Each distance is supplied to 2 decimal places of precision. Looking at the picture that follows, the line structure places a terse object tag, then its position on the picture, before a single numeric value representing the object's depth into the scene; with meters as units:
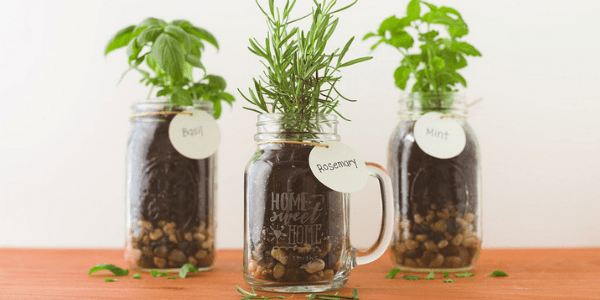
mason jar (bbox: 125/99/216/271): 0.90
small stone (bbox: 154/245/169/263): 0.90
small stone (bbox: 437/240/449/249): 0.89
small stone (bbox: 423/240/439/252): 0.89
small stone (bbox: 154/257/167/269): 0.90
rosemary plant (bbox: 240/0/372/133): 0.75
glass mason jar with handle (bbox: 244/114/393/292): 0.70
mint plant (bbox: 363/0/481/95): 0.94
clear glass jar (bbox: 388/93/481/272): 0.90
